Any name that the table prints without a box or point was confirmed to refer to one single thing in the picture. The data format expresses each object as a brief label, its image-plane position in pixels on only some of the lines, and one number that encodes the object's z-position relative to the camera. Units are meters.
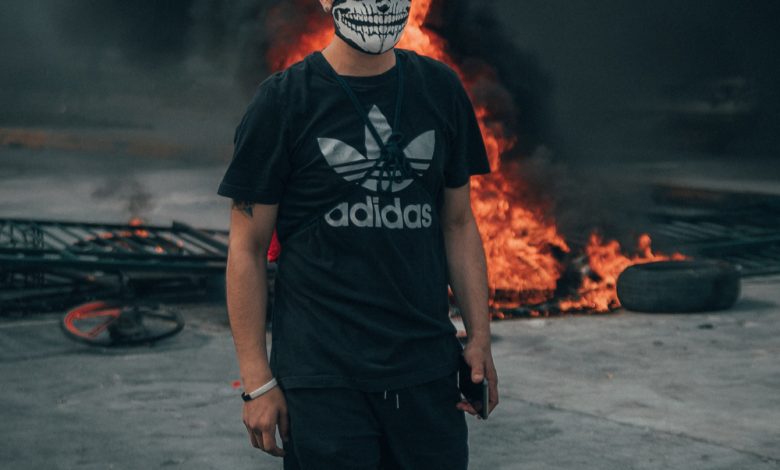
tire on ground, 8.92
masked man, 2.61
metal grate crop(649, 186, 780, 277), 11.29
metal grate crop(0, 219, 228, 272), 8.49
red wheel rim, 7.82
